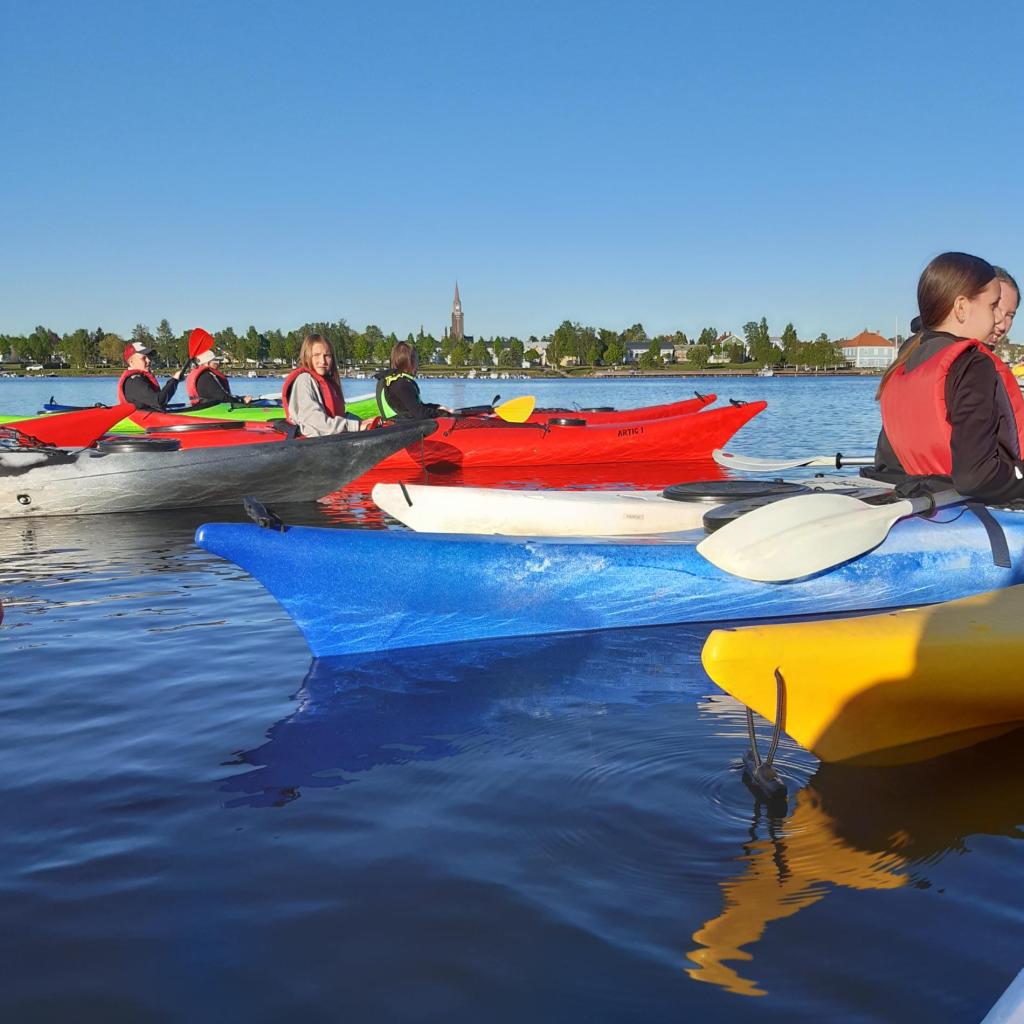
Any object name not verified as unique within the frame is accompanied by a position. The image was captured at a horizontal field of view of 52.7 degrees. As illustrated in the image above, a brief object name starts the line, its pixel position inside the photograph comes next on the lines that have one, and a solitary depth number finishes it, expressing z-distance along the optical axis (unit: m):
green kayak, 13.79
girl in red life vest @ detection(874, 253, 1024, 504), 4.40
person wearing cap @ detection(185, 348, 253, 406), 14.69
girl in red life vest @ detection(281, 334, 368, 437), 9.59
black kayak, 9.10
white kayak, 5.63
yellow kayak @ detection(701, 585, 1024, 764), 3.04
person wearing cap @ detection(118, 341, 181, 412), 12.30
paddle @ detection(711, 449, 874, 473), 6.84
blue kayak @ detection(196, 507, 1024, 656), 4.64
